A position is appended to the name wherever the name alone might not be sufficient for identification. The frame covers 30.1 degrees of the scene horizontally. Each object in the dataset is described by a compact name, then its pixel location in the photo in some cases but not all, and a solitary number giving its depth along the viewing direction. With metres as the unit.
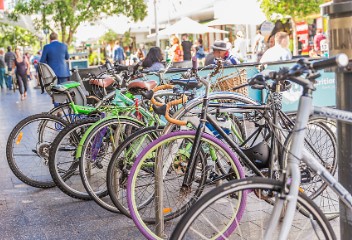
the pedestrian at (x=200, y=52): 23.88
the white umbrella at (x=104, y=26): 23.64
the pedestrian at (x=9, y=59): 27.27
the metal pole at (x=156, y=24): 20.86
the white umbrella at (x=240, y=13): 20.59
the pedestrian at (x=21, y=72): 21.15
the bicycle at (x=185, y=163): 4.24
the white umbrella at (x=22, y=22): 21.45
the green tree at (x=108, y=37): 49.80
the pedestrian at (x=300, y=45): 29.47
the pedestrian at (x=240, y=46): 21.95
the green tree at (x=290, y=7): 21.06
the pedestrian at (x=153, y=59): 10.57
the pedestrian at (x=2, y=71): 28.35
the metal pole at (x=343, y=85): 3.30
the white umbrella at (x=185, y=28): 24.16
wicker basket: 6.95
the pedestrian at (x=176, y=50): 19.87
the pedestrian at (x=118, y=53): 24.93
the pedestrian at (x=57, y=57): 13.00
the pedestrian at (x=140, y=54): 29.60
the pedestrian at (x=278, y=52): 11.02
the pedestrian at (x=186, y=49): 21.53
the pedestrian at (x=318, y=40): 20.28
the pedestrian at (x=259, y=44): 20.47
